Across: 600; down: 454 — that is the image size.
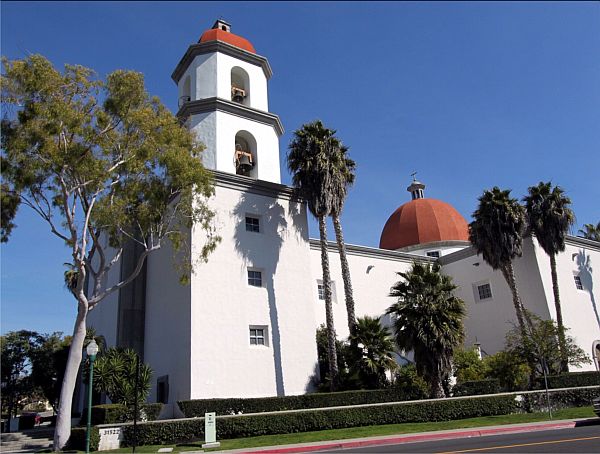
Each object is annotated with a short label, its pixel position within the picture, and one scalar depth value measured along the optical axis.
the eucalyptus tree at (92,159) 17.42
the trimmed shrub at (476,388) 24.41
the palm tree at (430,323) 22.48
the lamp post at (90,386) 15.52
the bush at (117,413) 18.33
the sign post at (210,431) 16.36
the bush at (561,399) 23.64
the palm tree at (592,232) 48.72
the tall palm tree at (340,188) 26.06
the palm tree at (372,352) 23.62
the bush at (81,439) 16.56
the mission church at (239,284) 22.02
